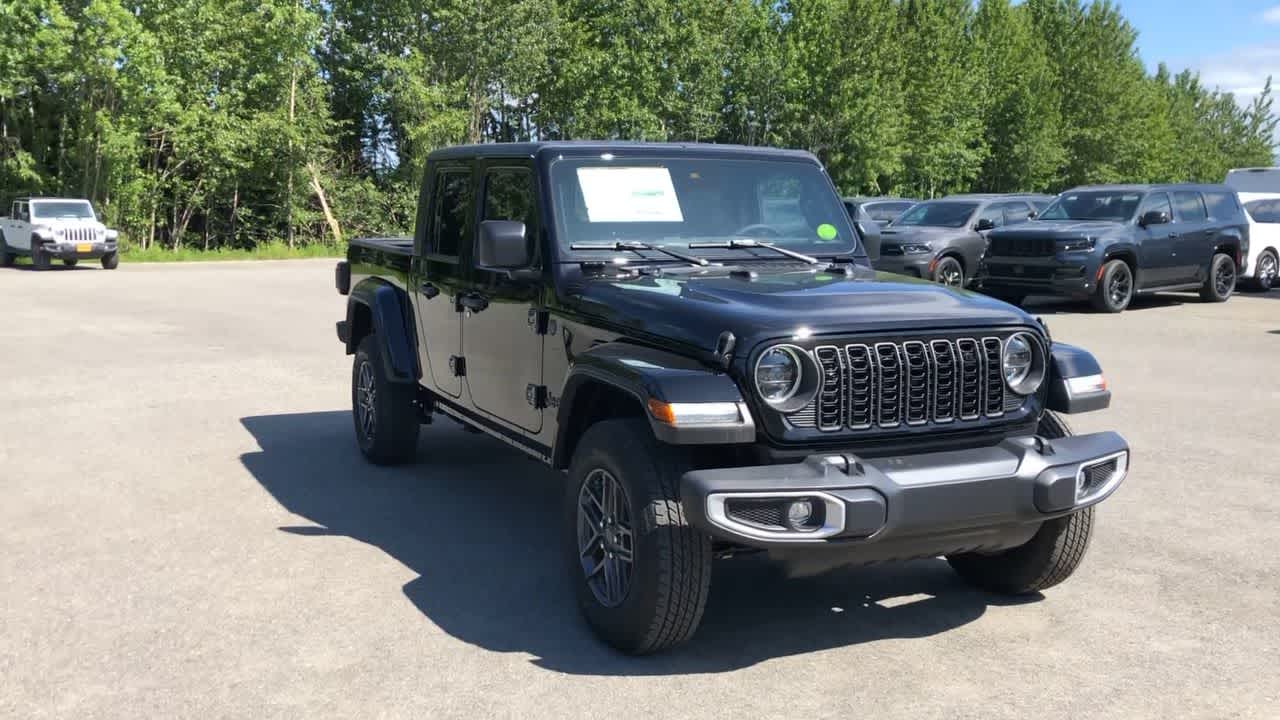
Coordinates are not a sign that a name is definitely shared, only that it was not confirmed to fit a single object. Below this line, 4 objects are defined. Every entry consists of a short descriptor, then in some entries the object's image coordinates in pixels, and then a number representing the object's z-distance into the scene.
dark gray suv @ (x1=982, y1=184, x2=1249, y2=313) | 18.39
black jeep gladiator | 4.21
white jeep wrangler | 30.31
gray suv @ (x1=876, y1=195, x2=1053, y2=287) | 20.34
